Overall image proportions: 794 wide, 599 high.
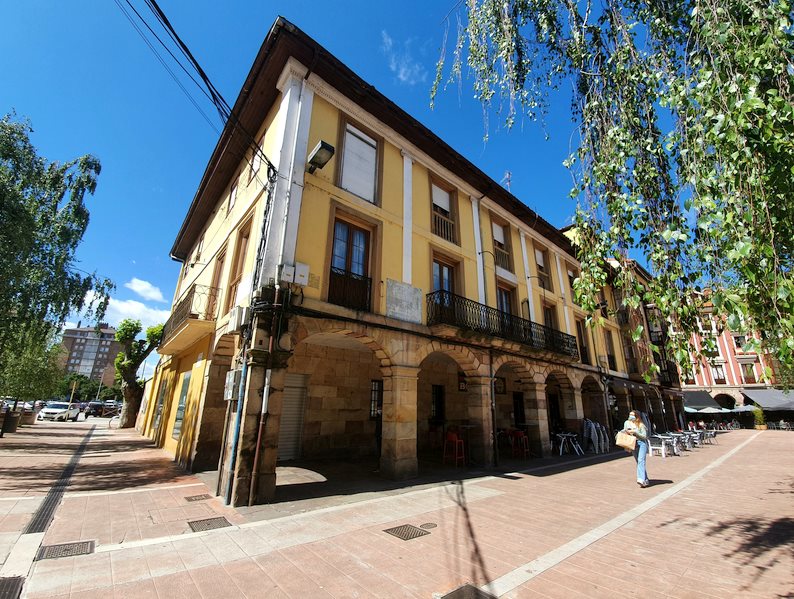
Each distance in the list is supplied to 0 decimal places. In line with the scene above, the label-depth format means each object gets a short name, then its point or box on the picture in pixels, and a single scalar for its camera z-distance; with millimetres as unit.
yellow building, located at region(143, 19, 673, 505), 6844
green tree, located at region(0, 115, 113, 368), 8734
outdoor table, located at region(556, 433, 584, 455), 12586
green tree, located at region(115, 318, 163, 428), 21062
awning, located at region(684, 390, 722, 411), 28422
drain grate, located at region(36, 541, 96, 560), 3648
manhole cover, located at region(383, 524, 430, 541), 4457
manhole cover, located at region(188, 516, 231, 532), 4631
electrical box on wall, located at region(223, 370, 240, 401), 6242
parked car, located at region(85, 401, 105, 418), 39469
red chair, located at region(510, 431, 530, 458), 11492
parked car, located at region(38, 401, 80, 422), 28841
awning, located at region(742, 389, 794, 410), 27391
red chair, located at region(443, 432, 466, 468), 9560
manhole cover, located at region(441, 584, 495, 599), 3020
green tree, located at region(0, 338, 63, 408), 20062
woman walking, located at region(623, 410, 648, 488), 7238
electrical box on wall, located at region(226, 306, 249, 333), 6609
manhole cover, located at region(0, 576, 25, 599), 2898
